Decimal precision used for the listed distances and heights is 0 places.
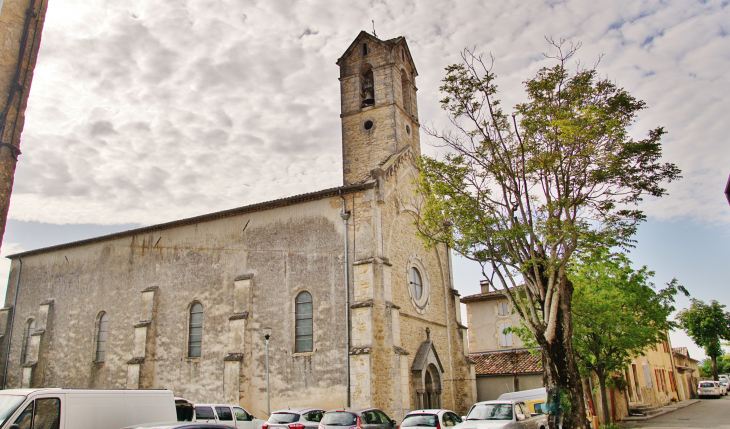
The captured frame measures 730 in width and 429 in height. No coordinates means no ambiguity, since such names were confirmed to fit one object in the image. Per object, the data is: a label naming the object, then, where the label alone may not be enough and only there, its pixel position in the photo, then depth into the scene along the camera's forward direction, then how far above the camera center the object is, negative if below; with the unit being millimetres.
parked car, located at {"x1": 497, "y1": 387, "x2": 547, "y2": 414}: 18969 -1524
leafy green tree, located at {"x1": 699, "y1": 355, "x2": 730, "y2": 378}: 86562 -2670
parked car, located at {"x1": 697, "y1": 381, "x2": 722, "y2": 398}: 45875 -3316
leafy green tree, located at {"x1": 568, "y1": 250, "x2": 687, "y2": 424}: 20047 +1592
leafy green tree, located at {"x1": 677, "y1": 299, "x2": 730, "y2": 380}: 48281 +2482
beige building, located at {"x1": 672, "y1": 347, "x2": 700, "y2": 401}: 50000 -2439
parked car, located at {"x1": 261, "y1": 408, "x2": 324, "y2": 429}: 14102 -1493
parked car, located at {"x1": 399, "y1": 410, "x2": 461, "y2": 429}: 13357 -1516
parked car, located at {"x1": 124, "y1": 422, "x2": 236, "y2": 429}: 6757 -747
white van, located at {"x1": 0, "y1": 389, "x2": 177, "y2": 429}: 8093 -600
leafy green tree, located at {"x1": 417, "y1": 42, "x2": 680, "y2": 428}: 13562 +4877
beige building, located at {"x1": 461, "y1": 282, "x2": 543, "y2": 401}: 25281 +426
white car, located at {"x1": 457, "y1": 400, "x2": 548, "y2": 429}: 12547 -1463
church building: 18859 +2981
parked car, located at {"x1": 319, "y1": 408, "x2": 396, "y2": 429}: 13227 -1431
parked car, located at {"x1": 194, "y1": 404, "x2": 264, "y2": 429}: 14713 -1395
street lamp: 17884 -934
